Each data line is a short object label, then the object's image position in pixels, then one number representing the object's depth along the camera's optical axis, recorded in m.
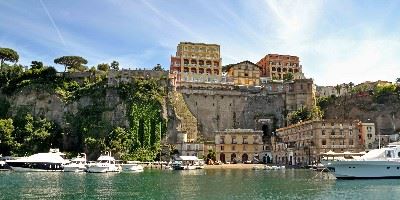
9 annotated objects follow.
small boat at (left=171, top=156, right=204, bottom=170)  78.85
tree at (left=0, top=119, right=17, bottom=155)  85.69
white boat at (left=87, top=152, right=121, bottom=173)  71.19
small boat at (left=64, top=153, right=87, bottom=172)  73.25
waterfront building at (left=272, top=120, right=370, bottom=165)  81.62
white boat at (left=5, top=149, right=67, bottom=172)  72.75
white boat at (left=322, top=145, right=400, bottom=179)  53.41
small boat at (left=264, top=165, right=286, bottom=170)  77.69
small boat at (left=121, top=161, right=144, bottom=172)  72.38
